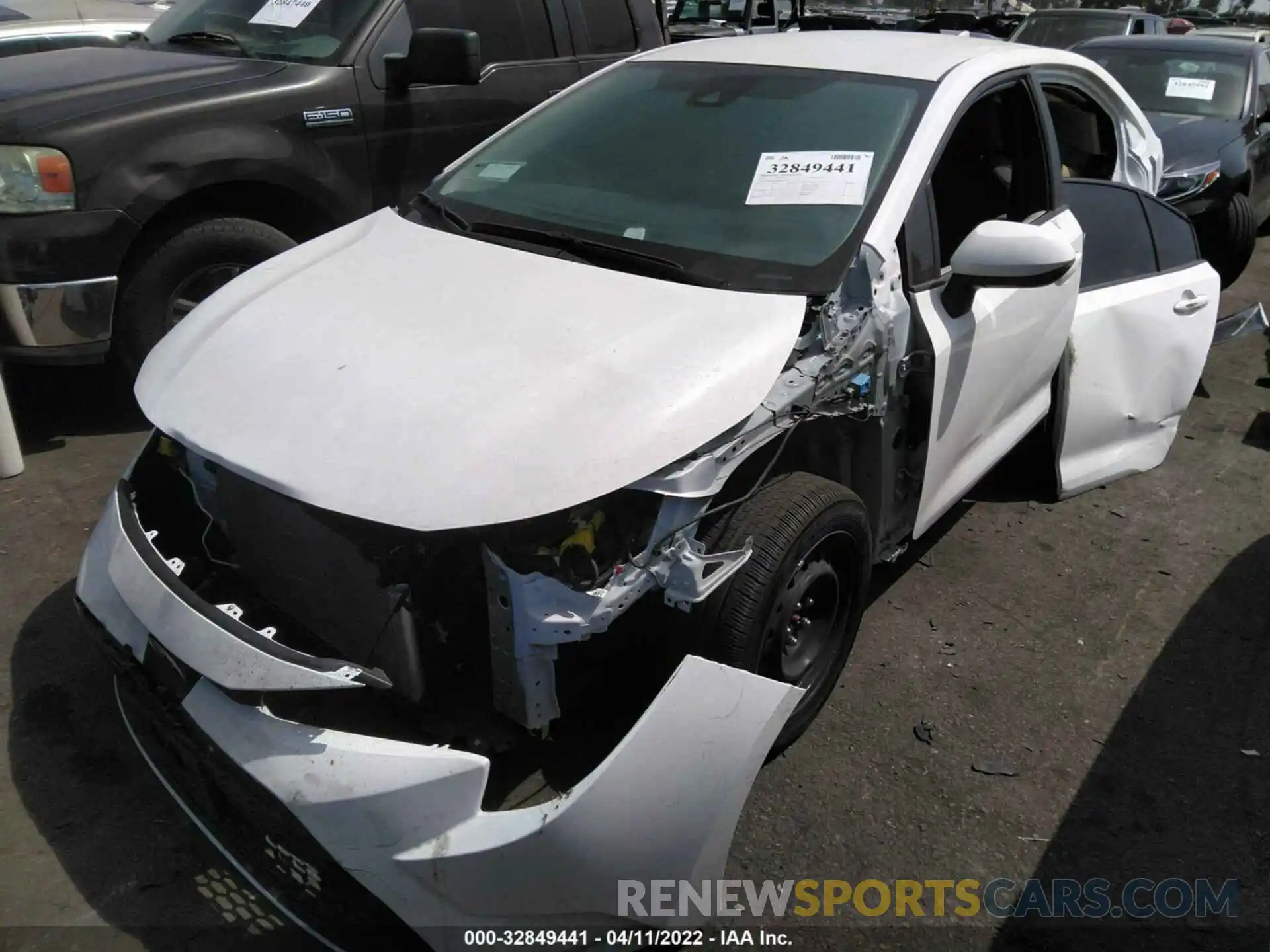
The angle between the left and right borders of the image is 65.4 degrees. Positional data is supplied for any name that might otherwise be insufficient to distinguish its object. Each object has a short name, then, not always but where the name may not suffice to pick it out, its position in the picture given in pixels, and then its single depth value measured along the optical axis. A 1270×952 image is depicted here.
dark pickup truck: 3.75
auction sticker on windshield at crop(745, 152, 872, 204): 2.65
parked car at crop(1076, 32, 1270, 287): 6.19
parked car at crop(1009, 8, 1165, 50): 11.71
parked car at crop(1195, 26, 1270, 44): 14.64
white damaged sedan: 1.79
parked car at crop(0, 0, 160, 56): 7.04
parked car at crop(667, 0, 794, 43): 13.45
